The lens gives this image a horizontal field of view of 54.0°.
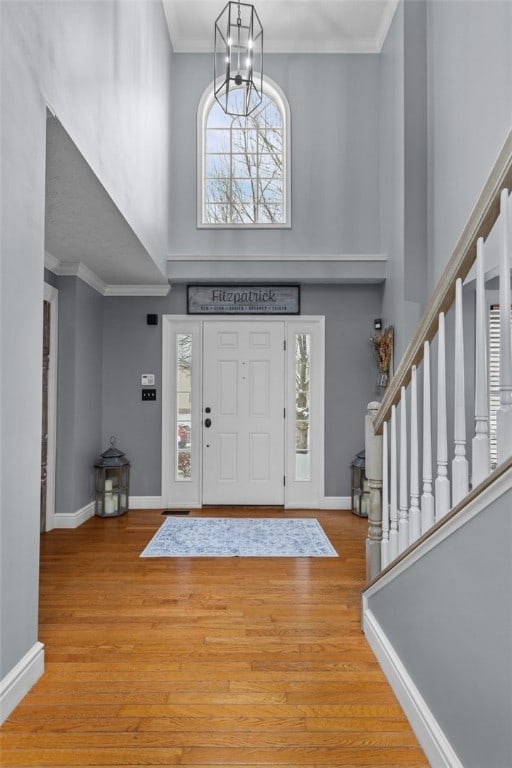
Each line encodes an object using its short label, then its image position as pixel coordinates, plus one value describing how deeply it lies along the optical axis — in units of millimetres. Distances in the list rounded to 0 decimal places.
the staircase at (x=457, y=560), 1195
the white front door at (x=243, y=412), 5230
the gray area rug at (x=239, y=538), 3738
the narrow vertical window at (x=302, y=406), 5223
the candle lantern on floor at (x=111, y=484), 4863
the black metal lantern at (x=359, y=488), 4812
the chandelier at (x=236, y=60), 4895
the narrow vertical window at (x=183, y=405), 5258
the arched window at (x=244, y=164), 5230
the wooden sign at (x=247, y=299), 5215
